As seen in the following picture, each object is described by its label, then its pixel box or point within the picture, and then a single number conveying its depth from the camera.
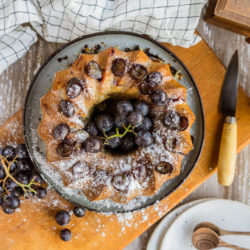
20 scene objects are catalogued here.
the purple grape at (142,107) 0.64
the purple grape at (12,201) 0.71
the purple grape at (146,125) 0.65
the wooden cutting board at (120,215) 0.74
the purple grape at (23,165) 0.72
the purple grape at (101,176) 0.66
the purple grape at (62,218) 0.73
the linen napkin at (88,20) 0.71
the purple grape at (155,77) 0.64
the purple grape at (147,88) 0.64
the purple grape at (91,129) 0.66
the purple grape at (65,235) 0.73
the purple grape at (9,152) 0.72
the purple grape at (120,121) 0.66
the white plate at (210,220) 0.79
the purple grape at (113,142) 0.67
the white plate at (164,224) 0.79
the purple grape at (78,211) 0.73
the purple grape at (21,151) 0.72
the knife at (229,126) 0.72
